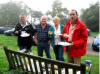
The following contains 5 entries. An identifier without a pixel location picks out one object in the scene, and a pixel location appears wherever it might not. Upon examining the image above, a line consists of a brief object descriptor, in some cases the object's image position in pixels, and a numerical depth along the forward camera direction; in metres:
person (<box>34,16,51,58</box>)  3.17
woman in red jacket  2.40
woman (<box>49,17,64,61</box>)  3.13
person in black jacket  3.11
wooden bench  1.75
